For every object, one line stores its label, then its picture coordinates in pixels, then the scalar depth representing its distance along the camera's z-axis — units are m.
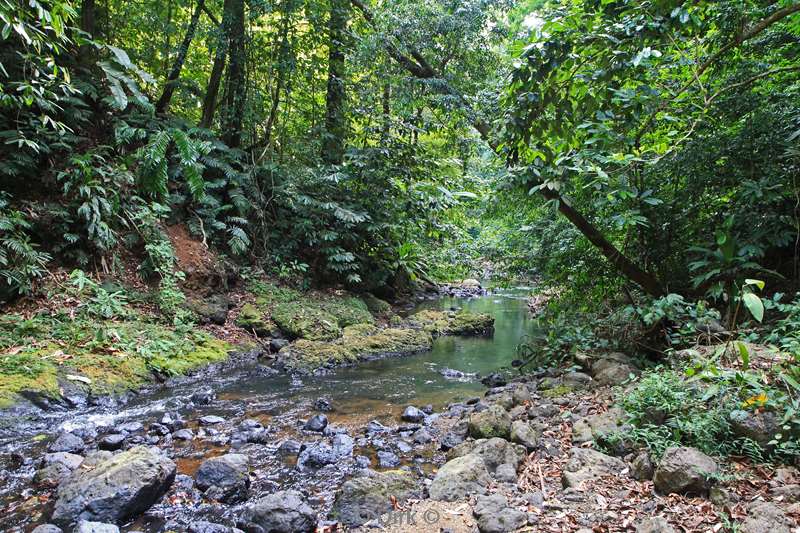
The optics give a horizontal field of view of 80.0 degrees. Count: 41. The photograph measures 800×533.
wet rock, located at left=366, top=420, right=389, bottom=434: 5.39
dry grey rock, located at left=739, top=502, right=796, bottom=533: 2.43
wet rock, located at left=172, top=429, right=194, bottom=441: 5.02
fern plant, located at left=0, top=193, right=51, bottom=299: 6.64
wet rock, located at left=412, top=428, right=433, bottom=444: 5.04
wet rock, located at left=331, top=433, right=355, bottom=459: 4.70
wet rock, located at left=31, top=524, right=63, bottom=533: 3.11
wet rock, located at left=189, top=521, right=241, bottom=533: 3.28
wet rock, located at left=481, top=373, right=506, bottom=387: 7.35
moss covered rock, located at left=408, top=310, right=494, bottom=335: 11.43
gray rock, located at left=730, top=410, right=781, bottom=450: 3.09
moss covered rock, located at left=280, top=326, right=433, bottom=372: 8.16
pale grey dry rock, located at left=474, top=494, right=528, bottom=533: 2.95
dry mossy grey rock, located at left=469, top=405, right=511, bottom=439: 4.67
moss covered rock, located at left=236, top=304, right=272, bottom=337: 9.15
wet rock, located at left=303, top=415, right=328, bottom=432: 5.35
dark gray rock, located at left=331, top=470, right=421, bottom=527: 3.39
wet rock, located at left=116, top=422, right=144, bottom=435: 5.08
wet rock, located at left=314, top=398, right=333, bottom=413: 6.15
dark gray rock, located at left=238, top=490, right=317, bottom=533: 3.25
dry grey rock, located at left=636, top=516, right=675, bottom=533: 2.58
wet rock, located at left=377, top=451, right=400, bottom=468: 4.51
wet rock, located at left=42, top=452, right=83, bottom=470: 4.07
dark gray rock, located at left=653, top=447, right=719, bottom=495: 2.95
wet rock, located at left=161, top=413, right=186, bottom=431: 5.26
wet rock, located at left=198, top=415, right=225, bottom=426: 5.45
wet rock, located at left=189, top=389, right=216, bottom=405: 6.19
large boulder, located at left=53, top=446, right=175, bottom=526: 3.34
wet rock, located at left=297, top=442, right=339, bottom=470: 4.45
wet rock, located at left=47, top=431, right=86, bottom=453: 4.50
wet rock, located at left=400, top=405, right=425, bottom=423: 5.78
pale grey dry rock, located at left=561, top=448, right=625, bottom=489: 3.41
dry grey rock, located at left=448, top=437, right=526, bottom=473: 3.97
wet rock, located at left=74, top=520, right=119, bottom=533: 3.13
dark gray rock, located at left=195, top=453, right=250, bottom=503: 3.79
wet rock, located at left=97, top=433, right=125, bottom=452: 4.64
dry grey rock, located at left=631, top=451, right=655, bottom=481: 3.28
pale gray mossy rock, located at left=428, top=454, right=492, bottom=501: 3.54
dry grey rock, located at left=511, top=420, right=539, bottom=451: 4.27
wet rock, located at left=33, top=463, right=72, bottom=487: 3.85
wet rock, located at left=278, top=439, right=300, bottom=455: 4.77
